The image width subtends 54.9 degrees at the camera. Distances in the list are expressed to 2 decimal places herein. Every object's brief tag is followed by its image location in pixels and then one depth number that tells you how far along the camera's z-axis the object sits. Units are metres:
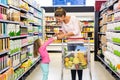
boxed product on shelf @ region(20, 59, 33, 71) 3.02
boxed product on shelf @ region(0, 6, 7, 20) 2.15
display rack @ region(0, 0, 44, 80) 2.23
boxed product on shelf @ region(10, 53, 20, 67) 2.59
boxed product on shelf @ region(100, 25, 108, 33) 4.19
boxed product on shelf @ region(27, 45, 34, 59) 3.62
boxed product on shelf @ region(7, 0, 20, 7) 2.47
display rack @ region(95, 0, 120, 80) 3.14
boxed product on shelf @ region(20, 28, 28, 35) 3.08
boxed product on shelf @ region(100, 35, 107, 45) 4.14
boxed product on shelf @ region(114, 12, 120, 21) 3.11
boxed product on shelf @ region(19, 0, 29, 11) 3.05
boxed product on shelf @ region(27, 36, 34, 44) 3.67
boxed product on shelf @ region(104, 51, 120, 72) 2.96
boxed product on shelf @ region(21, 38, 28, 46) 3.09
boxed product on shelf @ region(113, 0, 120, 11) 3.15
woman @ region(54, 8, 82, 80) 2.31
